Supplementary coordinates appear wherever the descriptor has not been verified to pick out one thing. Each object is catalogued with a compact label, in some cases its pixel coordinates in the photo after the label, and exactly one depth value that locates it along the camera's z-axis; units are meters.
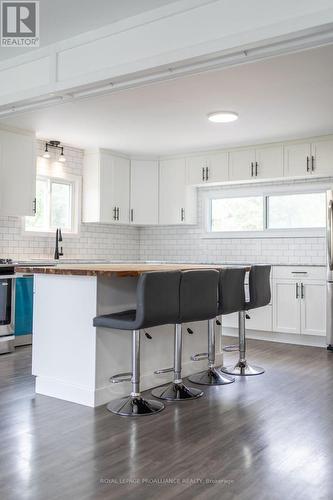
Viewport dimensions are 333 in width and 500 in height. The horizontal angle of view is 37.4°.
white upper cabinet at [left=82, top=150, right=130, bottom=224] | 6.71
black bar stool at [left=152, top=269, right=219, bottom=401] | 3.31
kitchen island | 3.31
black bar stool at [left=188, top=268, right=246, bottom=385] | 3.81
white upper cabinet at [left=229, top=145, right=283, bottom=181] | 6.20
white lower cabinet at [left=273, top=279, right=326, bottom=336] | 5.62
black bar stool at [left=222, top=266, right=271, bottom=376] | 4.15
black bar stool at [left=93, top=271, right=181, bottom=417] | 3.03
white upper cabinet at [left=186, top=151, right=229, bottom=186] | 6.64
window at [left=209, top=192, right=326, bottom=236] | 6.37
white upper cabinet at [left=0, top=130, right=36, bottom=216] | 5.53
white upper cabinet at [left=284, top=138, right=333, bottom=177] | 5.87
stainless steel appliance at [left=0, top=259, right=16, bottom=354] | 5.10
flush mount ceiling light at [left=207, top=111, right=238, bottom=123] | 4.98
